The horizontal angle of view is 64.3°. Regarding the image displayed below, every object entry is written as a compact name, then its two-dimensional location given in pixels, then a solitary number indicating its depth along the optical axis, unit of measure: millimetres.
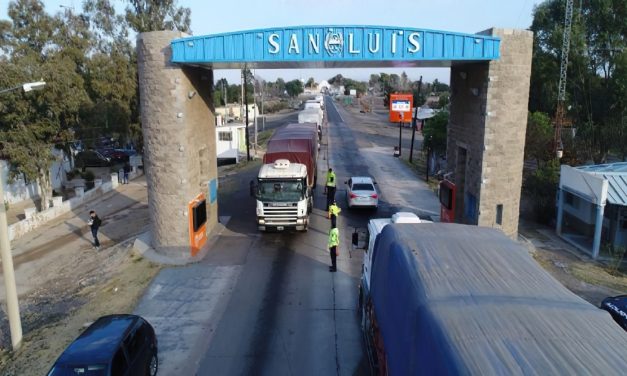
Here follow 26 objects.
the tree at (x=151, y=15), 40094
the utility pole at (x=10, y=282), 12797
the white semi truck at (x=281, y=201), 19984
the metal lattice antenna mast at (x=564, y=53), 37484
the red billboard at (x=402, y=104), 57312
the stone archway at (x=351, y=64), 17688
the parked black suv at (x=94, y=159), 48006
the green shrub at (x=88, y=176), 41188
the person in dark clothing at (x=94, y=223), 22344
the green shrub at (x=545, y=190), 26484
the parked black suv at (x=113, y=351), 9336
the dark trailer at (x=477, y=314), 5293
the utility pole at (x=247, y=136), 48406
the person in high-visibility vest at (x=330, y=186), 24422
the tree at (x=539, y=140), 33125
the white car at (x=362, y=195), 24500
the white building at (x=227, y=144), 48938
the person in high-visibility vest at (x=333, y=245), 16188
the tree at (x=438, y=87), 171750
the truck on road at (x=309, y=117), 53400
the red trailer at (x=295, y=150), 24047
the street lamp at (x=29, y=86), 12821
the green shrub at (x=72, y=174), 41594
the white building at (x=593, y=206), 19938
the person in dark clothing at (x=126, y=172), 39969
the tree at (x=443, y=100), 89512
